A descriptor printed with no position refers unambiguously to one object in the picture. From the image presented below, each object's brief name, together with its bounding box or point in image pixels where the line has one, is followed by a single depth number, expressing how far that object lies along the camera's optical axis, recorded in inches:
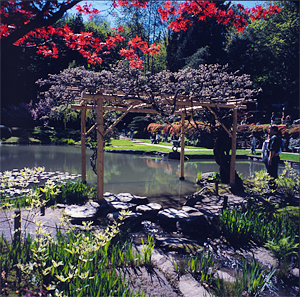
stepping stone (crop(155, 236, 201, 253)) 174.4
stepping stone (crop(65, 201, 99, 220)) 212.0
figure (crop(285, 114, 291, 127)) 957.5
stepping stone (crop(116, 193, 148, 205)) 265.9
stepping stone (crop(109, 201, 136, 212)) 238.8
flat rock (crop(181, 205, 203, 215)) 233.4
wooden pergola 254.2
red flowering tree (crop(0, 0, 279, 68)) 135.3
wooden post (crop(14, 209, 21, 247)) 135.8
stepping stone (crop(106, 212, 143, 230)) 208.4
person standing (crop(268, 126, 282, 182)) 278.7
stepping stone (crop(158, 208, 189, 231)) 217.3
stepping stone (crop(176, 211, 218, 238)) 204.8
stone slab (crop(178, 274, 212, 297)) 126.6
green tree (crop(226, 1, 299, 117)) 1227.9
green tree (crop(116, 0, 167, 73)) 1388.4
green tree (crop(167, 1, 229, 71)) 1252.8
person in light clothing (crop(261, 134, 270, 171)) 305.4
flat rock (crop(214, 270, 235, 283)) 140.4
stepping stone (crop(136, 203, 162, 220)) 234.5
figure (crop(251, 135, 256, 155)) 721.6
